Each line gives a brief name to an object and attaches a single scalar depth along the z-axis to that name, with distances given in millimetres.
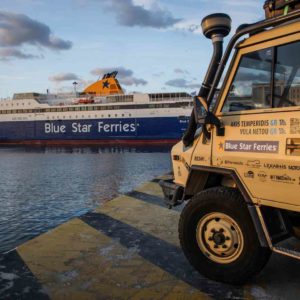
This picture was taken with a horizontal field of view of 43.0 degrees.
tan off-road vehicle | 3986
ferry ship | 56969
